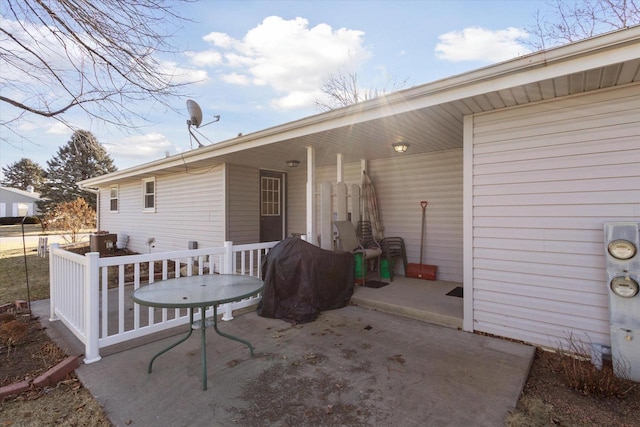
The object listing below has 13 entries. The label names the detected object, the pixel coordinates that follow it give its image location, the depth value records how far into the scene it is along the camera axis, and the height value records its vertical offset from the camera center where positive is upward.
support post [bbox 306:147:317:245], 4.92 +0.25
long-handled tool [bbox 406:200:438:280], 5.35 -0.98
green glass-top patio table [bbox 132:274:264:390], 2.13 -0.60
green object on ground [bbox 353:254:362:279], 5.05 -0.87
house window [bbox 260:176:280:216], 7.30 +0.38
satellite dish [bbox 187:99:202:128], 6.30 +2.04
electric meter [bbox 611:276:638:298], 2.33 -0.56
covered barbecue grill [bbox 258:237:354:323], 3.76 -0.85
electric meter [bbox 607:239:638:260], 2.34 -0.28
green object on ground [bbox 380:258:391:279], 5.36 -0.98
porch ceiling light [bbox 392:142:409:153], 4.77 +1.01
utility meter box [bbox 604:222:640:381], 2.33 -0.63
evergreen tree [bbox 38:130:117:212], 25.28 +3.13
